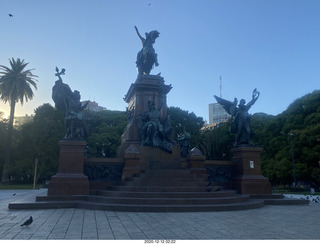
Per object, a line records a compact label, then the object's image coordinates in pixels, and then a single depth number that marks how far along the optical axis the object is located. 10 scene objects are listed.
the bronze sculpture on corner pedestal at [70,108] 14.98
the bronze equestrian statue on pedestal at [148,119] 16.39
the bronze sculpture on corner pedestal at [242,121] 16.95
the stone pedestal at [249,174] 15.75
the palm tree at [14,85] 42.62
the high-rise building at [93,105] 116.31
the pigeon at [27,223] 7.52
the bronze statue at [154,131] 16.70
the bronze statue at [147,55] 20.28
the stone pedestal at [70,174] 13.55
